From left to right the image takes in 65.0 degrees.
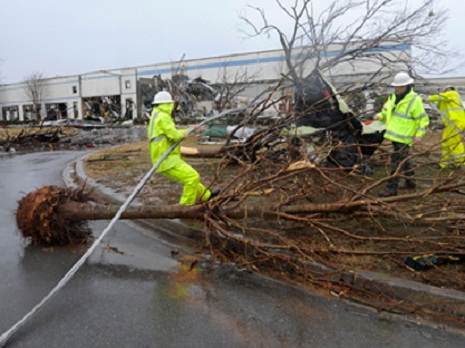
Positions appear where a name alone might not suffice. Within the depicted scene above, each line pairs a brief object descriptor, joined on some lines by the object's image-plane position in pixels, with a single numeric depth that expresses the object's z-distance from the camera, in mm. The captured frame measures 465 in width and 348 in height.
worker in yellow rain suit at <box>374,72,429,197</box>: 5121
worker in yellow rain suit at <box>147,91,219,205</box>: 4645
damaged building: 24453
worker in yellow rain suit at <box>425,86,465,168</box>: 6637
